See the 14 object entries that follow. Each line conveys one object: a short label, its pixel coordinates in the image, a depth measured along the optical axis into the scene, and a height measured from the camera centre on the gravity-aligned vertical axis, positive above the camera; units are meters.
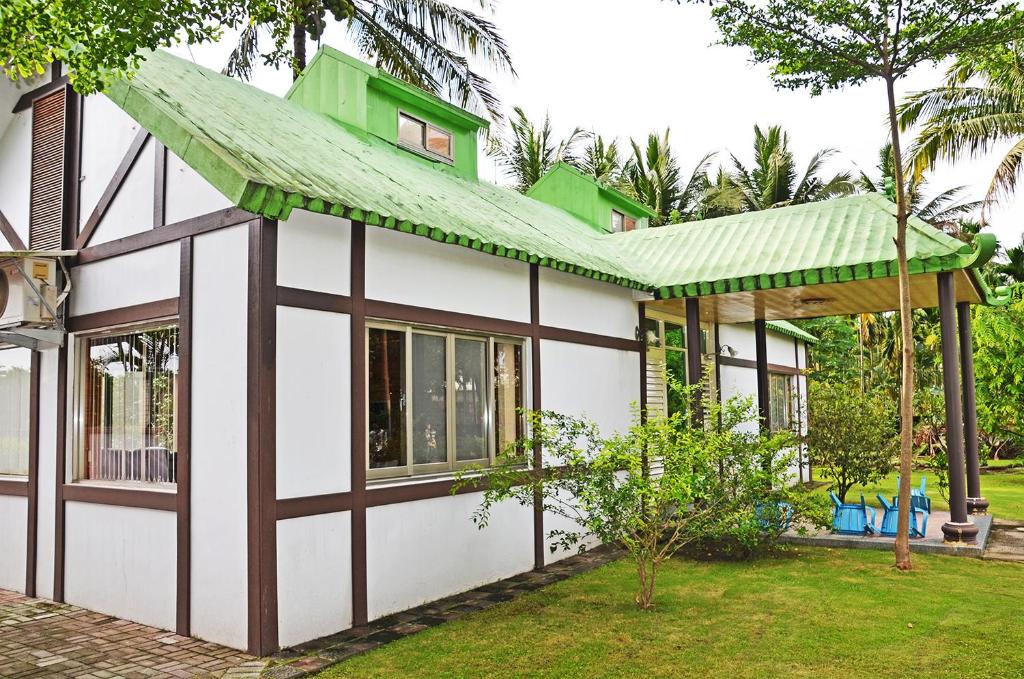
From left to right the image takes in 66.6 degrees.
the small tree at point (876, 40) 7.30 +3.26
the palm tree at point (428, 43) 16.22 +7.22
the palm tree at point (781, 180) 28.73 +7.46
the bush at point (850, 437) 10.78 -0.80
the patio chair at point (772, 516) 8.33 -1.45
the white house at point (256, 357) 5.77 +0.30
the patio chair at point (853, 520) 9.43 -1.72
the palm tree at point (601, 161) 30.73 +9.08
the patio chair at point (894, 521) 9.22 -1.73
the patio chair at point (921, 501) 9.46 -1.50
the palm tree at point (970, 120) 18.25 +6.12
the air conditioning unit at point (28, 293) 6.99 +0.93
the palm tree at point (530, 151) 28.91 +8.79
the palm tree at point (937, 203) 27.56 +6.32
